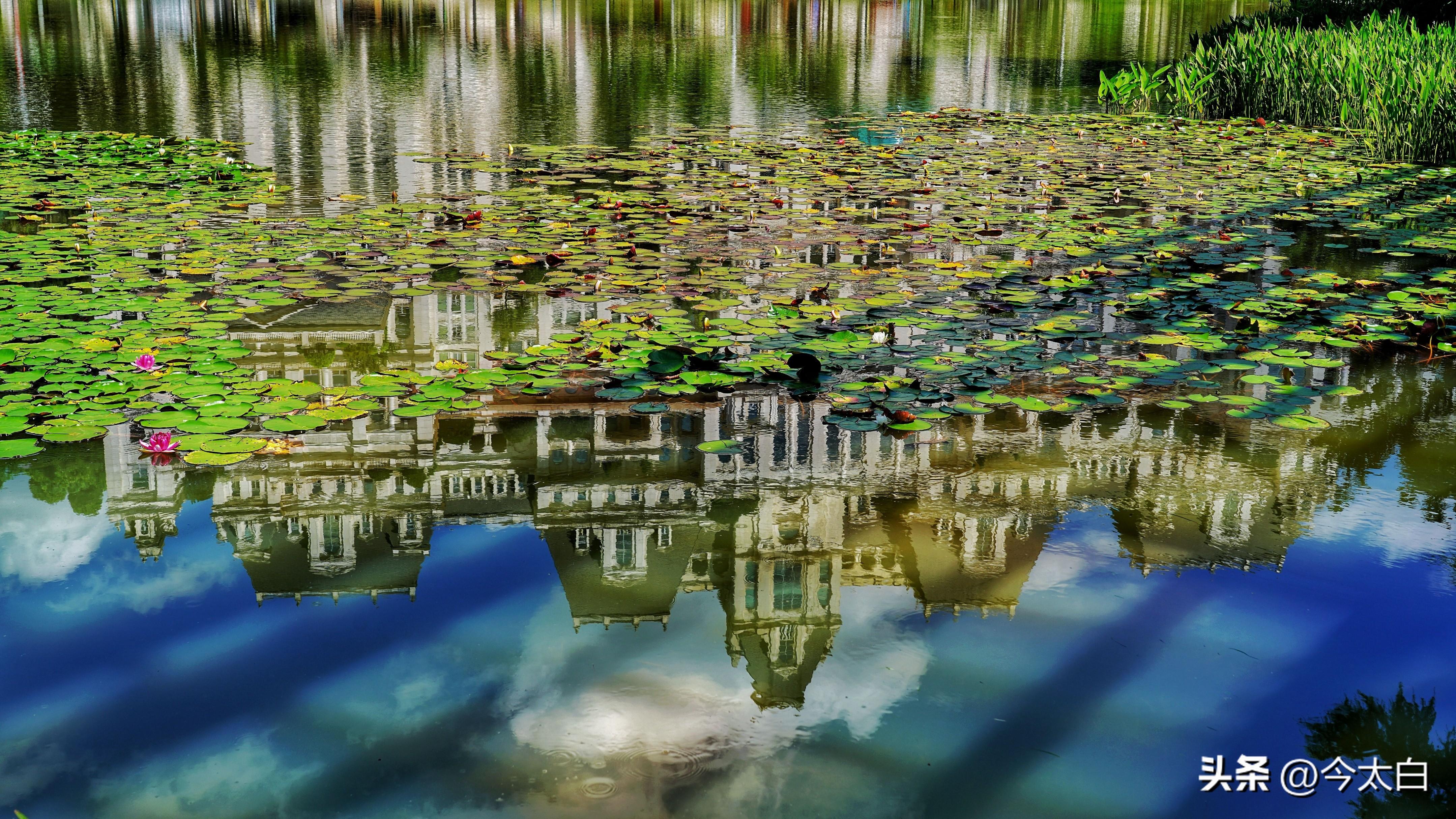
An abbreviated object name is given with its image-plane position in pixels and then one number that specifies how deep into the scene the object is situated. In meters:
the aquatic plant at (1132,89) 19.69
